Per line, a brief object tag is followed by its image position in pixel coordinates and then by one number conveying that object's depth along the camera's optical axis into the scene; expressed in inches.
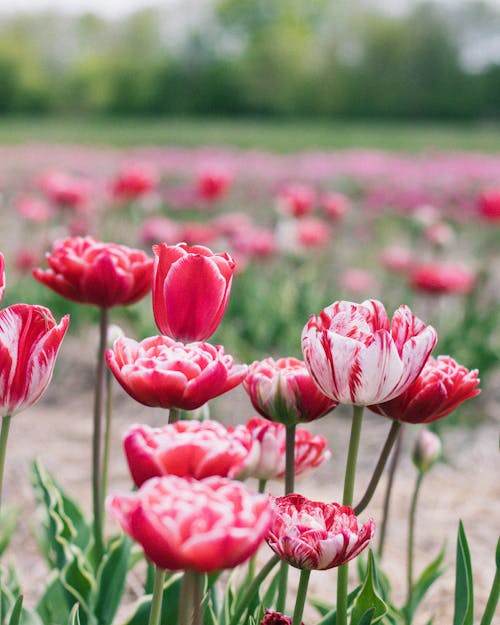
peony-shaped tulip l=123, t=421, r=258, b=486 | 40.5
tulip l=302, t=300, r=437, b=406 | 44.5
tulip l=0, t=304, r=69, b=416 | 44.7
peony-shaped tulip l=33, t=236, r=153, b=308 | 53.2
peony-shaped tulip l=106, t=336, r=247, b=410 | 43.5
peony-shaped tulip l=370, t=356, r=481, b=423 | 46.5
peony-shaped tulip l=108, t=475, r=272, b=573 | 38.7
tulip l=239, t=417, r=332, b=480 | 50.0
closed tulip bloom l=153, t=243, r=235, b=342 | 46.6
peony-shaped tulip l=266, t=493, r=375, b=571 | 44.3
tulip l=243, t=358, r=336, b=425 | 47.0
